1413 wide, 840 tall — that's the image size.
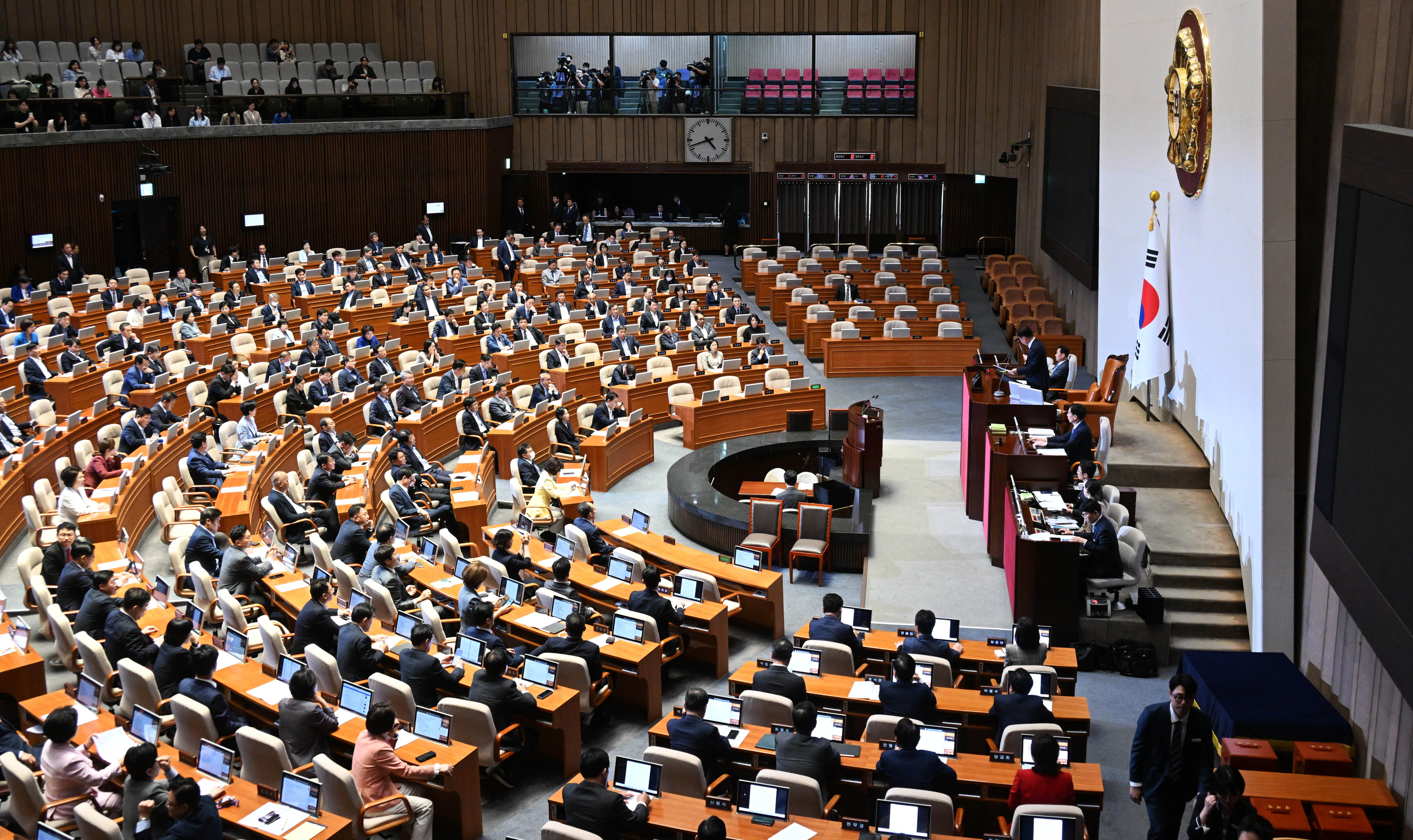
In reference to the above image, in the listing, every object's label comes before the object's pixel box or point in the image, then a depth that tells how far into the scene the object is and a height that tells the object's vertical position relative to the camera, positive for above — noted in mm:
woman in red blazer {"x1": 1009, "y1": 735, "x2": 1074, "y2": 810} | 6930 -3213
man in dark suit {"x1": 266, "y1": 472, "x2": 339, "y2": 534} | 12469 -2935
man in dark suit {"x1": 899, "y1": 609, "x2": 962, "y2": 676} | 9227 -3281
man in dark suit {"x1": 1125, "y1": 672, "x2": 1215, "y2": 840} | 7496 -3314
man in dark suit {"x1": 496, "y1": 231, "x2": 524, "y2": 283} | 26766 -1225
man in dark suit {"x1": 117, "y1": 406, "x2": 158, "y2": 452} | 14172 -2513
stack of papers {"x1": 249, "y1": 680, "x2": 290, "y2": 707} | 8539 -3295
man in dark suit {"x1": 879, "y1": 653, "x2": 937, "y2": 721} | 8352 -3286
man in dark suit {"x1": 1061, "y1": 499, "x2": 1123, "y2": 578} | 10773 -3020
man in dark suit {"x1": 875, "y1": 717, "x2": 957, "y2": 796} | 7367 -3304
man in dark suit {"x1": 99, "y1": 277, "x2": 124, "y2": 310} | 20609 -1452
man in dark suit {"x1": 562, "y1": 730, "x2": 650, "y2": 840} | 7055 -3353
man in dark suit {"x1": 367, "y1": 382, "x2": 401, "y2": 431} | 16359 -2686
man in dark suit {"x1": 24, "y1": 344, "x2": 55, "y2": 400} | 16078 -2064
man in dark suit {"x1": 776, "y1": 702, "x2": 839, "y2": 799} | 7691 -3363
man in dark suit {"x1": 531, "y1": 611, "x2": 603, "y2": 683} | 9312 -3284
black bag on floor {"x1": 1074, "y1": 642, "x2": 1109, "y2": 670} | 10758 -3918
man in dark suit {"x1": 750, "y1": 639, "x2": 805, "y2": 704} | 8773 -3335
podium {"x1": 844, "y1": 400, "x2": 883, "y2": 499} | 14508 -2922
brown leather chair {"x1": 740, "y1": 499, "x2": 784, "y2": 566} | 13391 -3393
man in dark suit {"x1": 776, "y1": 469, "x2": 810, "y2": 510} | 13906 -3284
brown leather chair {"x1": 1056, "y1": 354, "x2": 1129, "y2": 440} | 14250 -2366
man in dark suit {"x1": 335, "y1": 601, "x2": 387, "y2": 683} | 8867 -3135
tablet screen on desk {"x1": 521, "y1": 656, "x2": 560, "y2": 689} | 9000 -3327
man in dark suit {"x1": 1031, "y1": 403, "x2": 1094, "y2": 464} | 12477 -2439
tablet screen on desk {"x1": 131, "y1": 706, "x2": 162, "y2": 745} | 7719 -3141
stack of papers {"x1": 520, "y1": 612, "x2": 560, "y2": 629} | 10000 -3315
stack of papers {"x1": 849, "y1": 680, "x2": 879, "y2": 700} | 8836 -3461
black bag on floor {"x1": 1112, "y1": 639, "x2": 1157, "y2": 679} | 10617 -3906
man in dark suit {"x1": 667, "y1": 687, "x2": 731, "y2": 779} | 7977 -3358
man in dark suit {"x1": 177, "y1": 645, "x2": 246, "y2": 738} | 8102 -3085
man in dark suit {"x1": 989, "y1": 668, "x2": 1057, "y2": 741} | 8164 -3292
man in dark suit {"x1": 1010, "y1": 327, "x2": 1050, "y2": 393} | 15102 -2047
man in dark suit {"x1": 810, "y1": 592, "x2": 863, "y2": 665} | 9688 -3306
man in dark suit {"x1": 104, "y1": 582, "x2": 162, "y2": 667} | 8953 -3031
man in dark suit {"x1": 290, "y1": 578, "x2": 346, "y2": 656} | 9352 -3068
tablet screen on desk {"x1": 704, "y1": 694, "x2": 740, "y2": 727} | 8461 -3403
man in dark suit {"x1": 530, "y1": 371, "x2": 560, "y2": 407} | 17312 -2622
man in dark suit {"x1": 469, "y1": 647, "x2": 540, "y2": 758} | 8586 -3309
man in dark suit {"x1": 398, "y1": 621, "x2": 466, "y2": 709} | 8789 -3222
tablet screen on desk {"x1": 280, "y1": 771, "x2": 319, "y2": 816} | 7035 -3261
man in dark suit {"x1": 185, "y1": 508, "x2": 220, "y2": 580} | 11227 -2972
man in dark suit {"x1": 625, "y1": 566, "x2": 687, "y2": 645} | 10328 -3289
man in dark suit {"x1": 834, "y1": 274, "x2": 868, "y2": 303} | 24484 -1847
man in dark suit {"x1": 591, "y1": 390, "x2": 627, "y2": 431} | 16719 -2813
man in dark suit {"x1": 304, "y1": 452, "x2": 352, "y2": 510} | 13406 -2972
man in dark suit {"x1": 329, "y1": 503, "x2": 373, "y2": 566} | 11394 -3000
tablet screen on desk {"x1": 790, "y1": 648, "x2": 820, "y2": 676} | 9305 -3403
